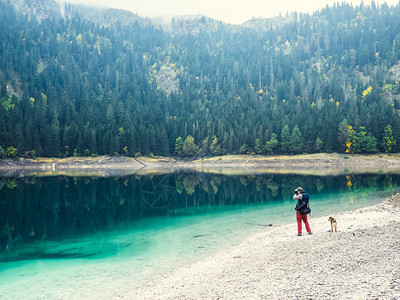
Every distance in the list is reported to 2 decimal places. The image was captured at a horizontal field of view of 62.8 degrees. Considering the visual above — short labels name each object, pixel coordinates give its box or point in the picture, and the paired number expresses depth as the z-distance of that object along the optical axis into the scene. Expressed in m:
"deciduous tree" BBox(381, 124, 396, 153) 102.06
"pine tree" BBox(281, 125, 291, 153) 112.12
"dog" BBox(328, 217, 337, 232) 17.93
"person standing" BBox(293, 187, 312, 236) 17.52
